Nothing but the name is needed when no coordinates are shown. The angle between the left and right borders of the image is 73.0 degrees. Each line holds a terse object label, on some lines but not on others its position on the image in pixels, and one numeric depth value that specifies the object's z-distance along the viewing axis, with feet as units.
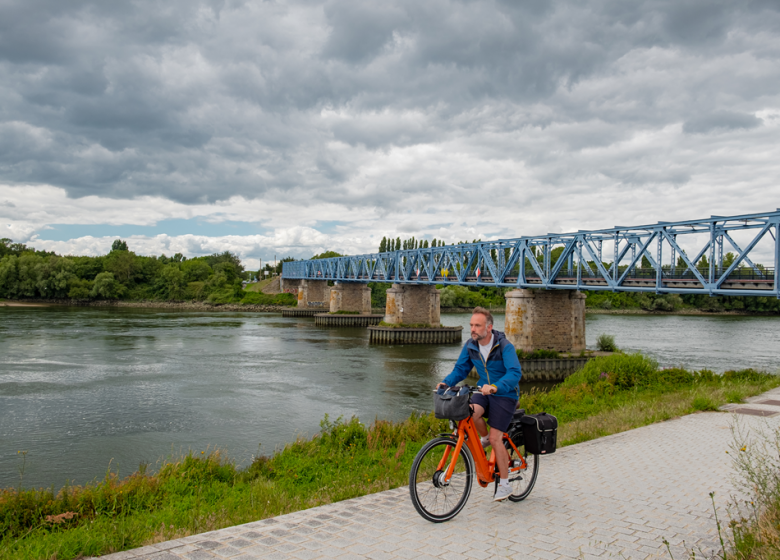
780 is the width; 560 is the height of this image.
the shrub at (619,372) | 53.36
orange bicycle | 16.51
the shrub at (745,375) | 56.59
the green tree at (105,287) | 320.09
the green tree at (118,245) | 496.23
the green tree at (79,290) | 317.42
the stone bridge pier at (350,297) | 250.98
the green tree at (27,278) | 313.73
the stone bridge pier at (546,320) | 111.45
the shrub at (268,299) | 340.18
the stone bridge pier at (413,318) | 163.43
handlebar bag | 16.25
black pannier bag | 18.19
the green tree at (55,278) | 315.17
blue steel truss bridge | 77.87
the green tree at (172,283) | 353.31
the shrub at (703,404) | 37.32
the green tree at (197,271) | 386.11
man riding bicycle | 16.97
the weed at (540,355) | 103.71
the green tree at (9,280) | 311.27
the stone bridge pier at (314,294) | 312.71
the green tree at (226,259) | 498.93
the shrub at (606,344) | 117.14
